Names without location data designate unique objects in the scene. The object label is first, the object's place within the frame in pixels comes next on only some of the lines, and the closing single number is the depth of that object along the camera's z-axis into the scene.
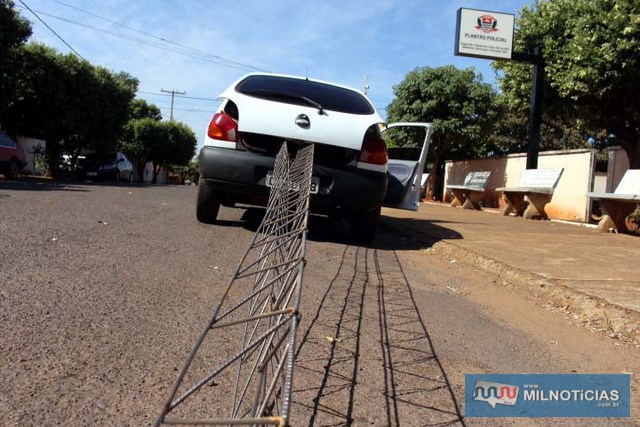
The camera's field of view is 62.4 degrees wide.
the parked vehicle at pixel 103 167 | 21.02
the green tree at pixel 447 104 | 22.17
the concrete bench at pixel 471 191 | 15.66
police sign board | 12.70
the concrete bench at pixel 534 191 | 11.59
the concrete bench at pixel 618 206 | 8.76
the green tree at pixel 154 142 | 42.69
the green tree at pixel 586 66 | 10.53
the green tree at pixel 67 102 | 20.25
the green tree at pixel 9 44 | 15.75
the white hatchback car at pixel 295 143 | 5.12
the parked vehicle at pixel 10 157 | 14.31
